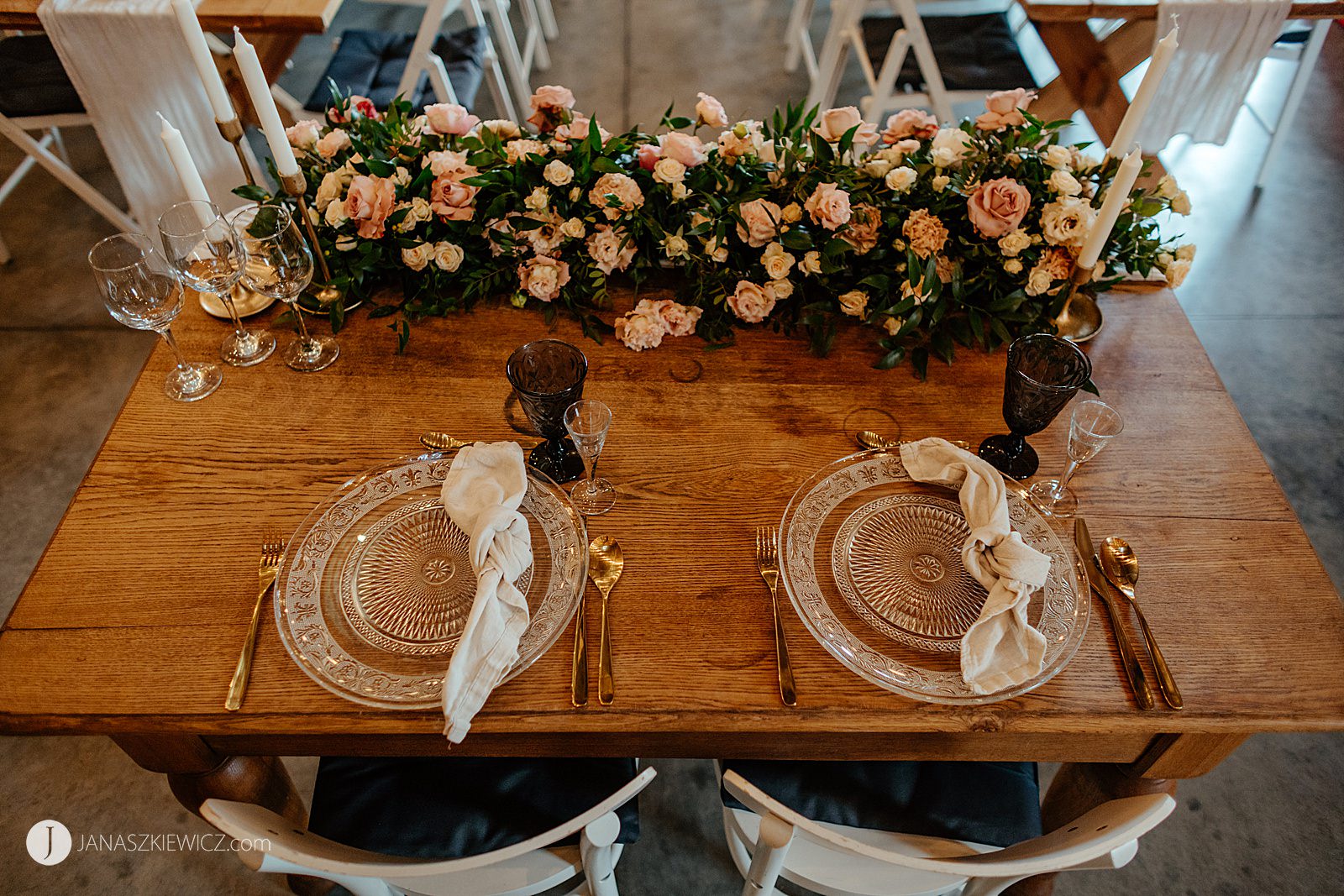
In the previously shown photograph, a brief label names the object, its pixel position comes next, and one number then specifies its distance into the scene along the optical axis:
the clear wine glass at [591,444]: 0.99
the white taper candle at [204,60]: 1.07
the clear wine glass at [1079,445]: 1.01
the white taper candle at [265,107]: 1.06
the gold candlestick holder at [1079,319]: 1.24
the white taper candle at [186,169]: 1.12
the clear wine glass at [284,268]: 1.13
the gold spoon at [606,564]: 0.97
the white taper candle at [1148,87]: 1.05
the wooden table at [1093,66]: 2.29
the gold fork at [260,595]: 0.89
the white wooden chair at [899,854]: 0.80
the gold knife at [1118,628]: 0.88
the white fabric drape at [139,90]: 1.93
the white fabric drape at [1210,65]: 2.04
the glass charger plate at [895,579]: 0.91
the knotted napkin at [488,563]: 0.86
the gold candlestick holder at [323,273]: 1.21
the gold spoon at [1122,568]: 0.95
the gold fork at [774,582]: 0.89
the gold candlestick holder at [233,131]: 1.16
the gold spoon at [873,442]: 1.12
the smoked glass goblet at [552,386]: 1.03
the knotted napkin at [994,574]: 0.88
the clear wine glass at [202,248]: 1.12
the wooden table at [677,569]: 0.88
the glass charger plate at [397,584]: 0.91
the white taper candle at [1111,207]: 1.01
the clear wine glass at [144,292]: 1.11
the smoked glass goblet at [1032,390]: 1.01
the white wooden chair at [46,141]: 2.22
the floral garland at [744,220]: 1.20
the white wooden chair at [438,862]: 0.79
